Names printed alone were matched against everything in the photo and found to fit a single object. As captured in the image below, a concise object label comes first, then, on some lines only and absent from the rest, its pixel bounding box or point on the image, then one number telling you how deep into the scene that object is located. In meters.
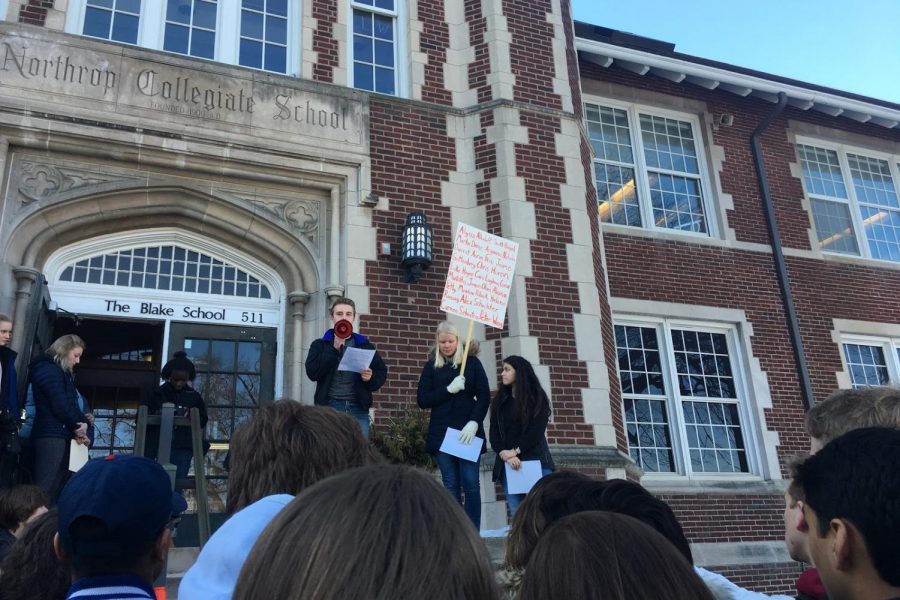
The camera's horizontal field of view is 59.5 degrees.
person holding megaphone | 6.06
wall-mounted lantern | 8.31
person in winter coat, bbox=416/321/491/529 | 5.96
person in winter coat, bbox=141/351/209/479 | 6.67
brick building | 7.94
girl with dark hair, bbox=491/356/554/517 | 5.88
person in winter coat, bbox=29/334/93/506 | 5.99
